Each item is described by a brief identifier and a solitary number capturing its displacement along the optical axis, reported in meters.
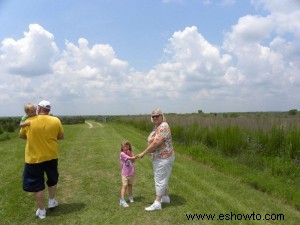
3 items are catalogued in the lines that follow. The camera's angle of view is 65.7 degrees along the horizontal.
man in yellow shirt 4.05
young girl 4.61
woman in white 4.28
